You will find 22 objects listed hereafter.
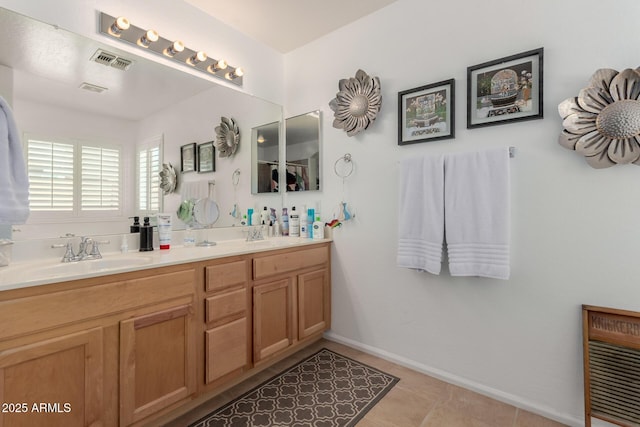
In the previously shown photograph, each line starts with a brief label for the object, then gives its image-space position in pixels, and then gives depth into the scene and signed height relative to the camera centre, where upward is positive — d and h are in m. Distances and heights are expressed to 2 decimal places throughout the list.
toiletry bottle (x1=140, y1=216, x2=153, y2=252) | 1.77 -0.14
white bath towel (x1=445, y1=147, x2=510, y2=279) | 1.60 +0.02
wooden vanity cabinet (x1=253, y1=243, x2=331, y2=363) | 1.88 -0.59
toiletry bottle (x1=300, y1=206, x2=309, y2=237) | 2.49 -0.09
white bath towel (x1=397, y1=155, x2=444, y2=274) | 1.80 +0.02
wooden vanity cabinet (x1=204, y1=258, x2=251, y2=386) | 1.61 -0.60
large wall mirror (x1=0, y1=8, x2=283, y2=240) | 1.47 +0.65
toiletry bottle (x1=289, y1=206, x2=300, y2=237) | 2.55 -0.08
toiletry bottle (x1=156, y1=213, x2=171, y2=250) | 1.83 -0.10
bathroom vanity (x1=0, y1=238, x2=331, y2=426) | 1.07 -0.54
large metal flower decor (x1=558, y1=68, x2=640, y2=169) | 1.32 +0.45
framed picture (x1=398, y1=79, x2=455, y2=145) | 1.85 +0.67
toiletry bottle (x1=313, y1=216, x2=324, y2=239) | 2.41 -0.12
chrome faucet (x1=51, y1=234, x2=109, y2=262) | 1.52 -0.19
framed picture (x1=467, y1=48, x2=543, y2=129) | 1.57 +0.70
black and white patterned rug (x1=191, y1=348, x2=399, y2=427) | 1.55 -1.06
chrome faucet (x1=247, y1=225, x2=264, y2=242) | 2.37 -0.16
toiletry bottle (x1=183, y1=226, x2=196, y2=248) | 2.01 -0.16
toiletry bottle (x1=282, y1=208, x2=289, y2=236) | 2.63 -0.08
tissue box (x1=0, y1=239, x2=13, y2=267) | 1.35 -0.18
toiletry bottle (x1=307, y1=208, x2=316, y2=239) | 2.48 -0.03
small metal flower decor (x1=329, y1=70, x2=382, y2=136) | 2.14 +0.84
